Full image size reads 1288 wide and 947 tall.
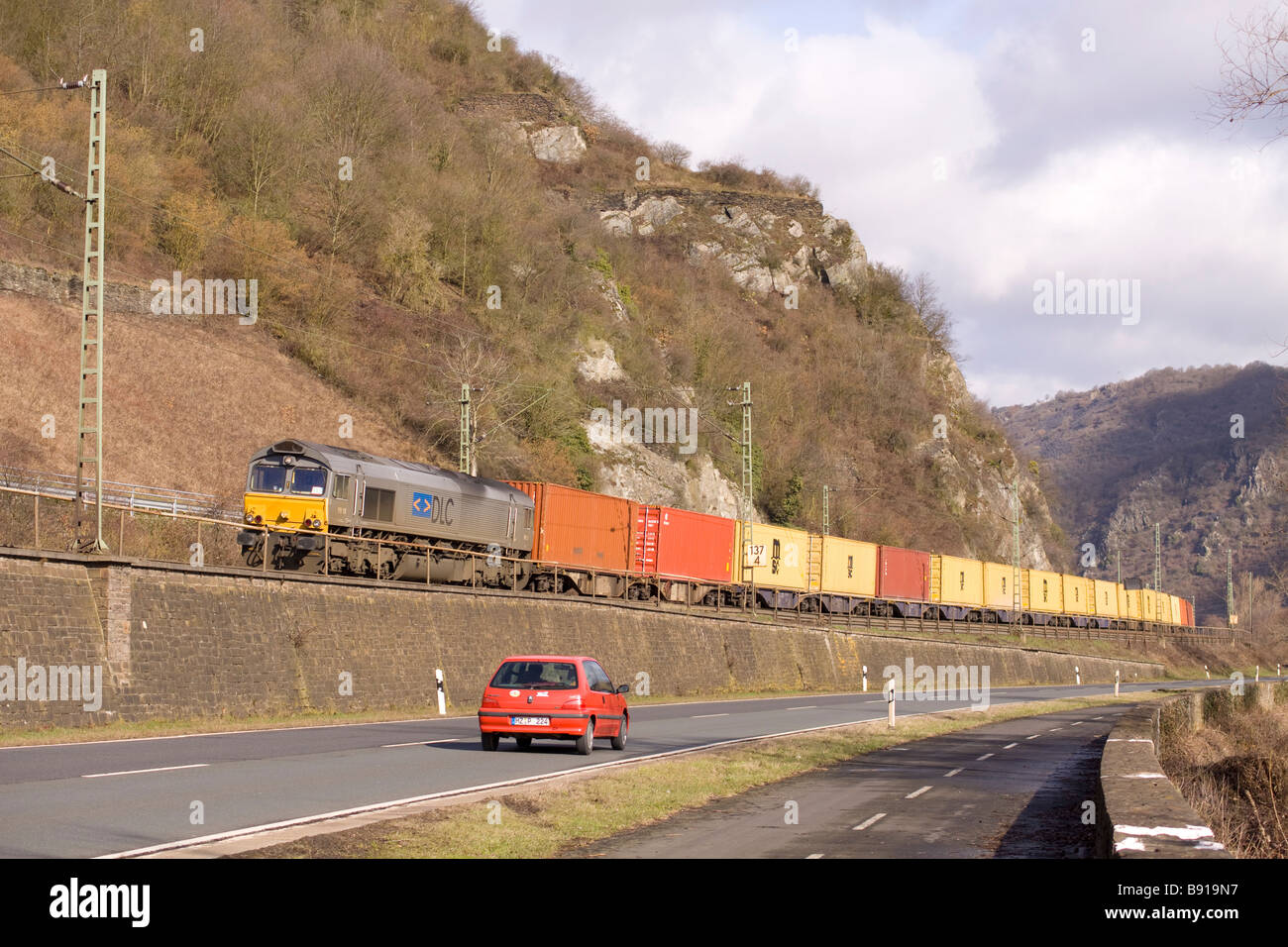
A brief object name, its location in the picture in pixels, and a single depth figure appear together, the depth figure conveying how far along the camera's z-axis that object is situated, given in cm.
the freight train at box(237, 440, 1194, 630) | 3066
